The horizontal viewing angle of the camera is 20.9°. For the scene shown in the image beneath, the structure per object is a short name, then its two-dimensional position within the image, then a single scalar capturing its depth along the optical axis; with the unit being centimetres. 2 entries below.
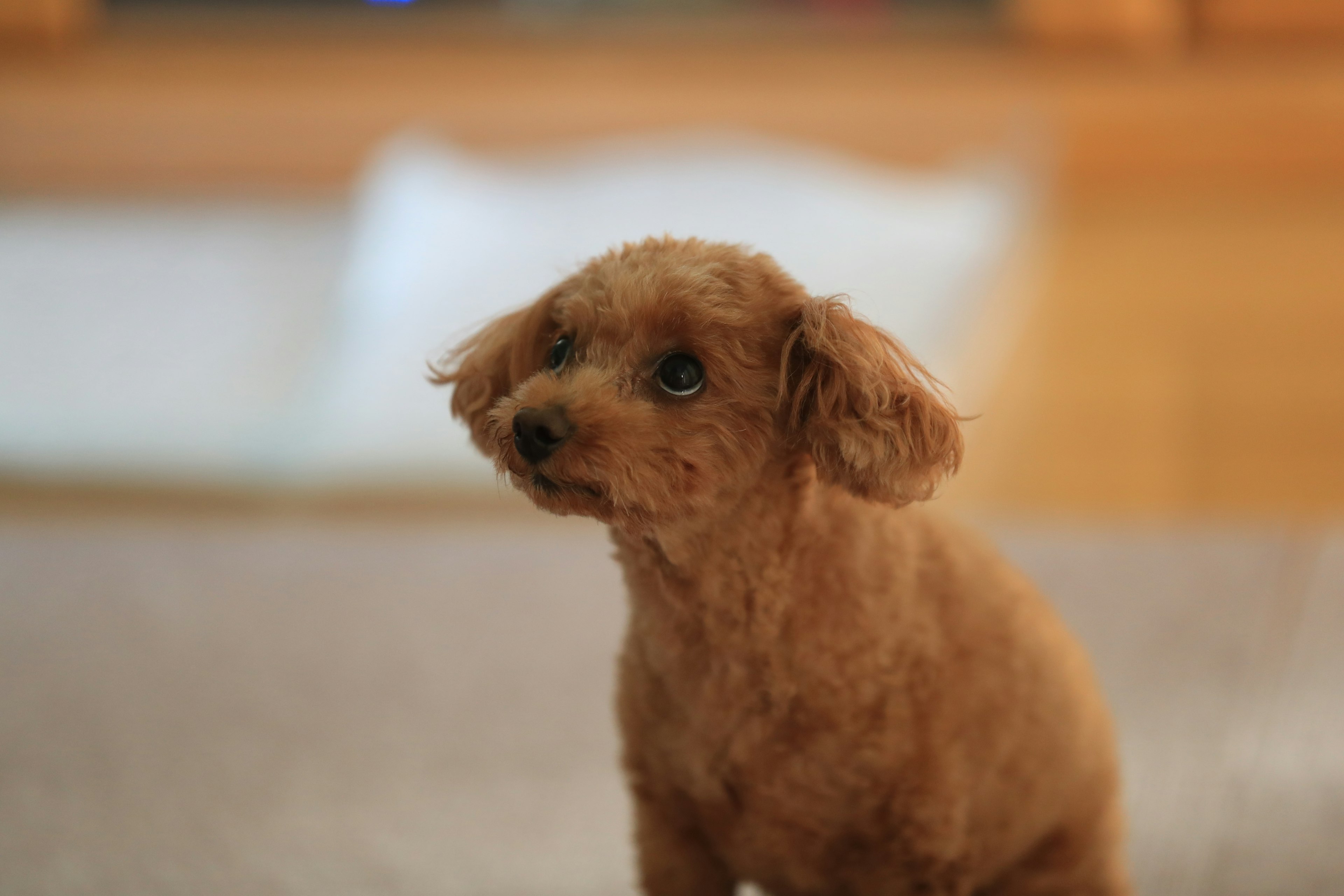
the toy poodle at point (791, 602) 119
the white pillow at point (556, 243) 227
